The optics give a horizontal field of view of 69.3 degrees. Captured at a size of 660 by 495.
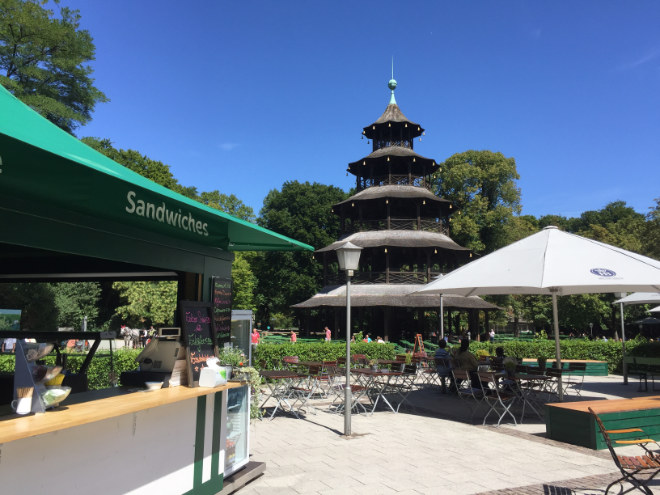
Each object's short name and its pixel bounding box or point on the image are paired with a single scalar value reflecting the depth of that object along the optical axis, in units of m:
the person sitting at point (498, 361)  12.02
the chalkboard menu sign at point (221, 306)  5.53
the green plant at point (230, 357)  5.62
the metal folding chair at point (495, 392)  9.02
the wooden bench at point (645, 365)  14.33
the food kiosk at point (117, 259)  2.87
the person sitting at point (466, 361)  10.76
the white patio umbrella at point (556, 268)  8.41
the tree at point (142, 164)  36.44
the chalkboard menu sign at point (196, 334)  4.72
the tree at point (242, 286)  36.78
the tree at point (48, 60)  25.97
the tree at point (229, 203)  47.57
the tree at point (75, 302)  27.31
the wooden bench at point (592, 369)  12.57
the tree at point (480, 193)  41.88
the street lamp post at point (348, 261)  8.70
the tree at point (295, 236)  43.81
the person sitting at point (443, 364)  12.53
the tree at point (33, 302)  18.95
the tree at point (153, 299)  28.92
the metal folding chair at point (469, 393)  9.93
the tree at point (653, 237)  34.16
